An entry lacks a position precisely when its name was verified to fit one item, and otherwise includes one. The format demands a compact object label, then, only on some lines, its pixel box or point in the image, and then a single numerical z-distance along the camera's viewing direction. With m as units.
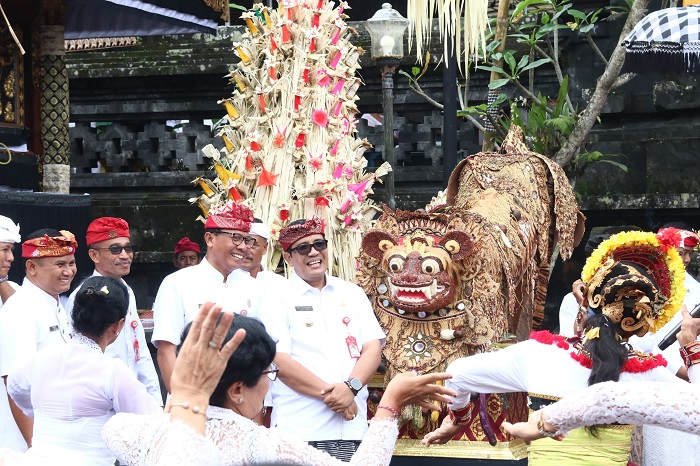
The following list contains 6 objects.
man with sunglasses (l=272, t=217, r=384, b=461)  9.60
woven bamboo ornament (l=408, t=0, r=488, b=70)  14.34
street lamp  15.41
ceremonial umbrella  12.92
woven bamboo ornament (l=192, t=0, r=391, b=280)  13.26
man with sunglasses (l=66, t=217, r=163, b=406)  10.93
